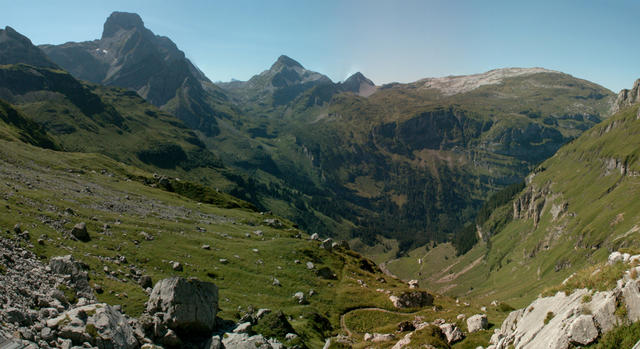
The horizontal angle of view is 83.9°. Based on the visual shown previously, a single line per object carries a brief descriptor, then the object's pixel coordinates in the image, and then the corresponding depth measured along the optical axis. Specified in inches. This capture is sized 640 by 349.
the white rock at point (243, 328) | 1496.1
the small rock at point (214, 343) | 1317.7
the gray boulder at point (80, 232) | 1971.6
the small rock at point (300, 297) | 2333.9
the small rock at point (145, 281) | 1699.1
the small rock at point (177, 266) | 2118.2
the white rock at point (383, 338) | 1726.1
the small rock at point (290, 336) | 1627.7
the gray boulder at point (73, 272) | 1363.8
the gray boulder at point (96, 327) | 1029.8
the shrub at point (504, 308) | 2215.8
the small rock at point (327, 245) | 3537.9
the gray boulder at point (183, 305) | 1346.0
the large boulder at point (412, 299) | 2504.9
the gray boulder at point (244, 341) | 1363.2
